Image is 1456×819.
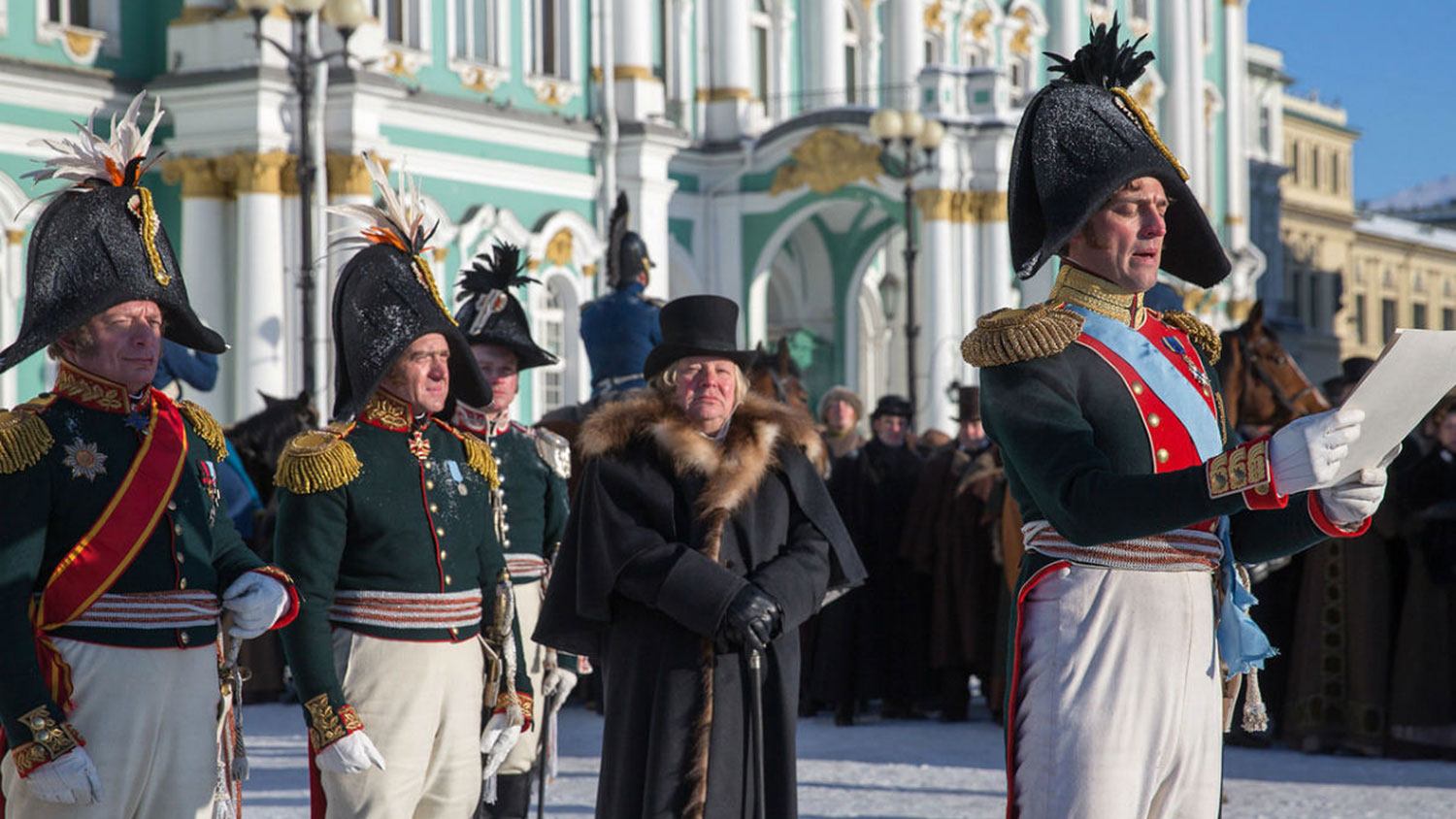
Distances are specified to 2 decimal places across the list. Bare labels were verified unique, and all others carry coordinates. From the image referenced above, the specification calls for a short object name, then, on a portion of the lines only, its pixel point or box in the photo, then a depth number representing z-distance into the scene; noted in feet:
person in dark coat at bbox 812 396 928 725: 40.09
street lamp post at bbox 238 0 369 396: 48.78
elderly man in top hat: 17.16
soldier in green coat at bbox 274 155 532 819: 16.78
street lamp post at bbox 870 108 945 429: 71.41
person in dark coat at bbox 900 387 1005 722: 39.52
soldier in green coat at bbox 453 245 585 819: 22.74
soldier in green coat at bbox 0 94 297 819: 14.30
